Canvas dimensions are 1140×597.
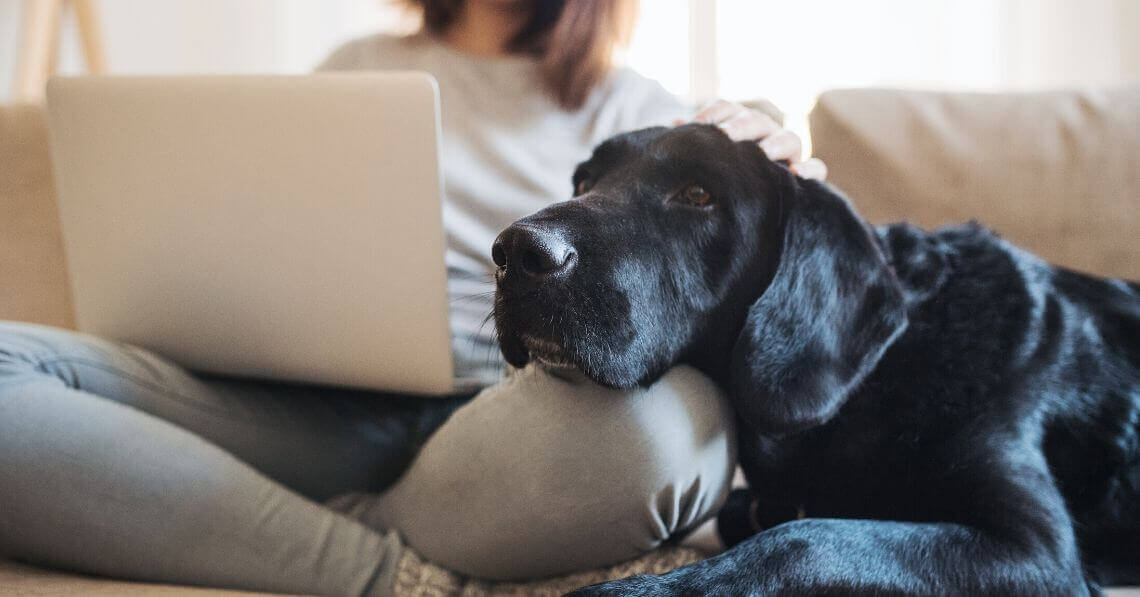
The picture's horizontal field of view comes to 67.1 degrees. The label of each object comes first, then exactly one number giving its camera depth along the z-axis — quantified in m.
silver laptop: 0.98
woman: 0.93
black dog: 0.84
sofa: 1.50
